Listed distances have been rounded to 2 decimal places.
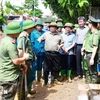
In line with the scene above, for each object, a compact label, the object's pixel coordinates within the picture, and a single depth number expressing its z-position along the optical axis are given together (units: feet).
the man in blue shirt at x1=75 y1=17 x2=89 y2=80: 11.59
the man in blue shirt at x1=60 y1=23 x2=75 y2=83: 11.86
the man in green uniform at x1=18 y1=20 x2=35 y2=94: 8.25
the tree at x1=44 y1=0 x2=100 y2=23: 16.20
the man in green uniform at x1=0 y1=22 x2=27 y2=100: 6.59
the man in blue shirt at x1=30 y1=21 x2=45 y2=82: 11.11
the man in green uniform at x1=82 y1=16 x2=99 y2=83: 8.92
